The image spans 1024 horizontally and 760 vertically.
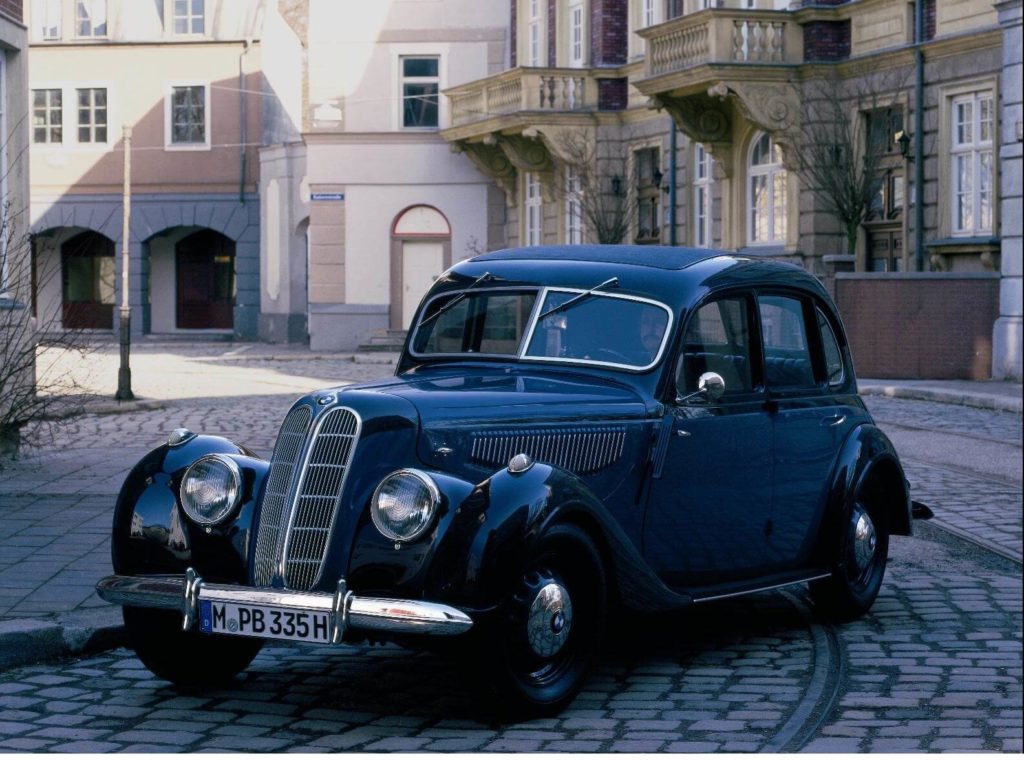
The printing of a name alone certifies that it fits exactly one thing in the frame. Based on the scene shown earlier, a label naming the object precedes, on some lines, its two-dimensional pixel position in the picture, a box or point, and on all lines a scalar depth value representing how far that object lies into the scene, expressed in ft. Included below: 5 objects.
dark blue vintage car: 19.72
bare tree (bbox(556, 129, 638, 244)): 122.83
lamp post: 77.97
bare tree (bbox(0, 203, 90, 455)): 43.27
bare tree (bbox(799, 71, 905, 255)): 92.53
